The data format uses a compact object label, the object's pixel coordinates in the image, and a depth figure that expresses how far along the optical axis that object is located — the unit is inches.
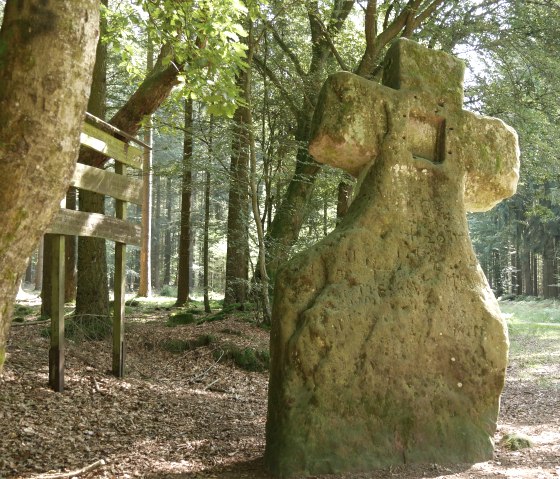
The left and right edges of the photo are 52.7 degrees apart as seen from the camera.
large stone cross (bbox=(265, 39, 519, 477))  175.6
